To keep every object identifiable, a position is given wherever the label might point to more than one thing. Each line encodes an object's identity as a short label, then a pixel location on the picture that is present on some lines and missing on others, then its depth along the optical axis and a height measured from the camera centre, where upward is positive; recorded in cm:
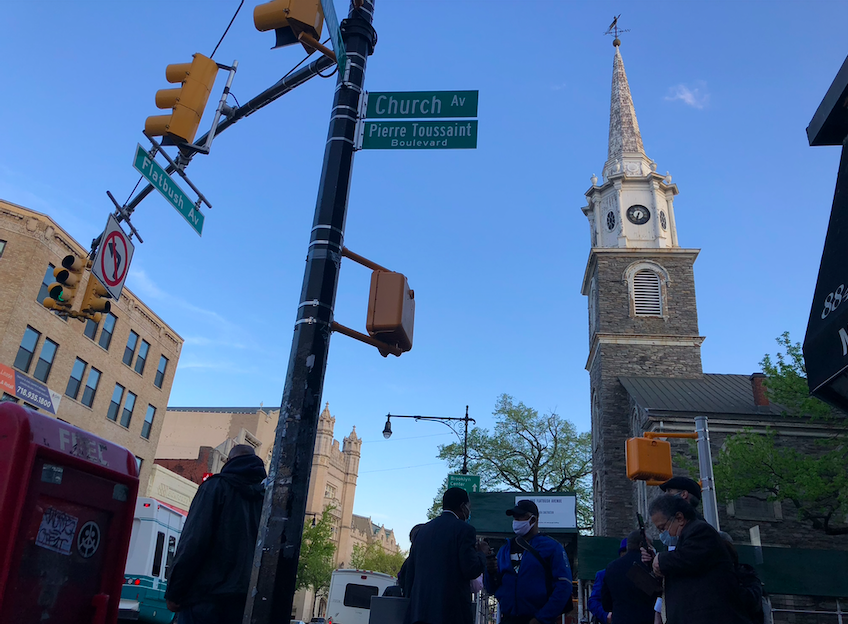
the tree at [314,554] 4867 +294
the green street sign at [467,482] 2602 +459
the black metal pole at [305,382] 406 +135
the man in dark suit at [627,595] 638 +25
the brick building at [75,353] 2542 +912
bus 1354 +44
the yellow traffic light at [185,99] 745 +502
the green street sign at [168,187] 779 +450
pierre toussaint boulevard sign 601 +397
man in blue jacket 558 +30
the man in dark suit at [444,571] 529 +27
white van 1898 +8
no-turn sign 917 +422
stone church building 2602 +1229
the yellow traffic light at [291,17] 585 +468
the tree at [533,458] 4366 +939
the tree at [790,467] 2025 +476
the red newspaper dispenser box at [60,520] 364 +32
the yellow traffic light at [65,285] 1023 +411
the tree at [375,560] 8081 +485
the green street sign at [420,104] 612 +426
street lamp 2966 +718
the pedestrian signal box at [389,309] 504 +204
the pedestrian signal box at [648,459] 1116 +253
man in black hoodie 470 +25
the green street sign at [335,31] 564 +442
